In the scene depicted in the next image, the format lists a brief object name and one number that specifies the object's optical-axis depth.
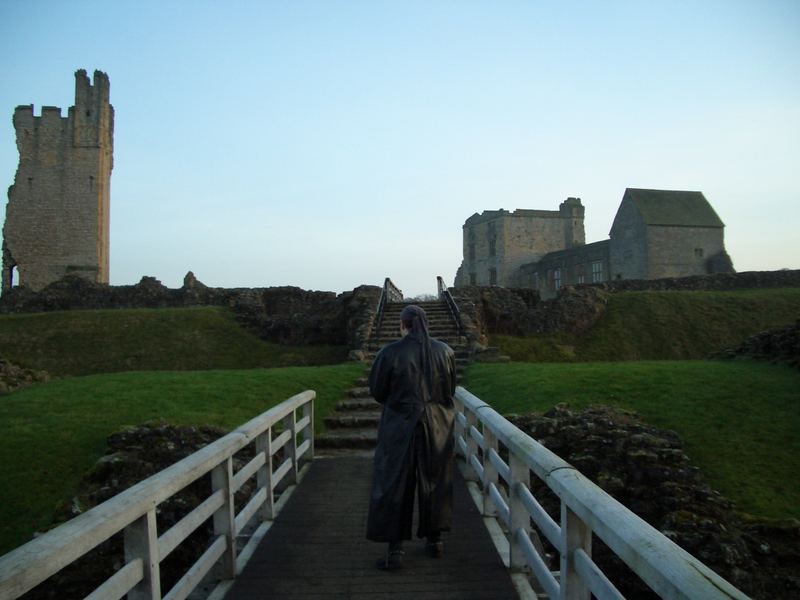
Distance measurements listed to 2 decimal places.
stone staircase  10.38
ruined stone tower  39.91
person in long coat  5.03
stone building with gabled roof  41.53
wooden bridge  2.50
